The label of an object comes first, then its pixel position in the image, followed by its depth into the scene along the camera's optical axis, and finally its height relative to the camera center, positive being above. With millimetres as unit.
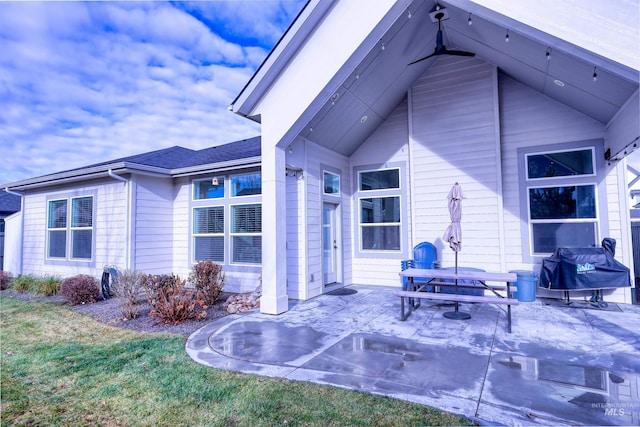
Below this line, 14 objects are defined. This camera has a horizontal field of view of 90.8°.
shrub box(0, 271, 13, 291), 9127 -1332
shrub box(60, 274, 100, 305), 6870 -1237
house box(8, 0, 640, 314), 5035 +1511
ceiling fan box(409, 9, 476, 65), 5488 +3257
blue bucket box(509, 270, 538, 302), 6234 -1160
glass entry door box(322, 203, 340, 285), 7566 -336
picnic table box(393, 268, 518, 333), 4571 -941
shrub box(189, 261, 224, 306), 6531 -1026
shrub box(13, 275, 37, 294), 8523 -1369
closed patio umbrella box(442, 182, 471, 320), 5324 +91
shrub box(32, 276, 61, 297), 7977 -1351
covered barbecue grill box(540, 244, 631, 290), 5648 -780
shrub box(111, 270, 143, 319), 5746 -1090
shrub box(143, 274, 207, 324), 5307 -1196
